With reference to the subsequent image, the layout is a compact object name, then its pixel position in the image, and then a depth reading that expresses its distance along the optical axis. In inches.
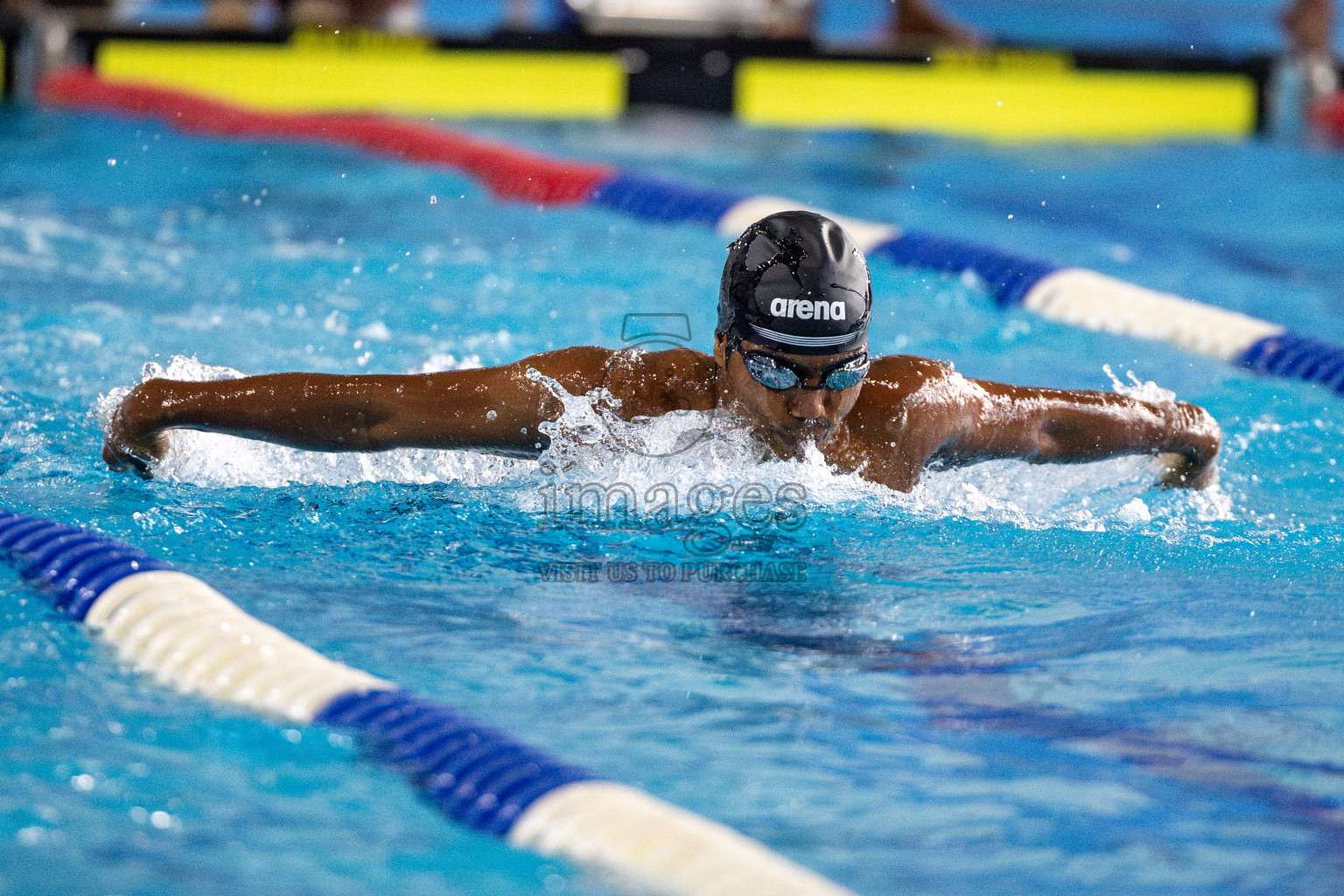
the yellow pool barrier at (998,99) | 786.8
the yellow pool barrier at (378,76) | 746.2
